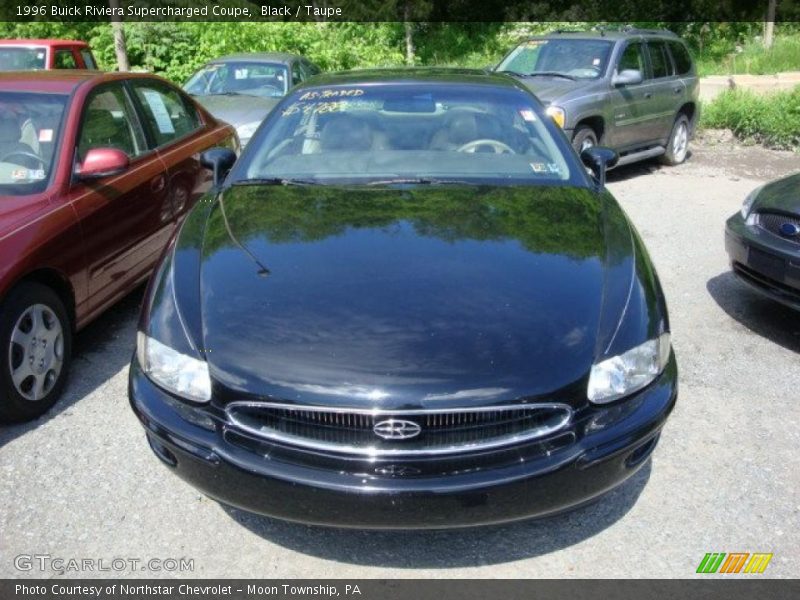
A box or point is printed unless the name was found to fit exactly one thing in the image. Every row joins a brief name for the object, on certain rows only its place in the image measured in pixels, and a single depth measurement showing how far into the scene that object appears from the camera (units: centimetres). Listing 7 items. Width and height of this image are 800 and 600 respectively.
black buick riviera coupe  241
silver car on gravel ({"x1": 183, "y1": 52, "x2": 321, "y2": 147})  982
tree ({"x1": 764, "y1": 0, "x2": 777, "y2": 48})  2046
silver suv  852
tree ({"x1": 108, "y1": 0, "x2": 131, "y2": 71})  1441
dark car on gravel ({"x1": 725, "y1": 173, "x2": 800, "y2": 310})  455
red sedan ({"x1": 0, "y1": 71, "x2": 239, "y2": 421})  363
